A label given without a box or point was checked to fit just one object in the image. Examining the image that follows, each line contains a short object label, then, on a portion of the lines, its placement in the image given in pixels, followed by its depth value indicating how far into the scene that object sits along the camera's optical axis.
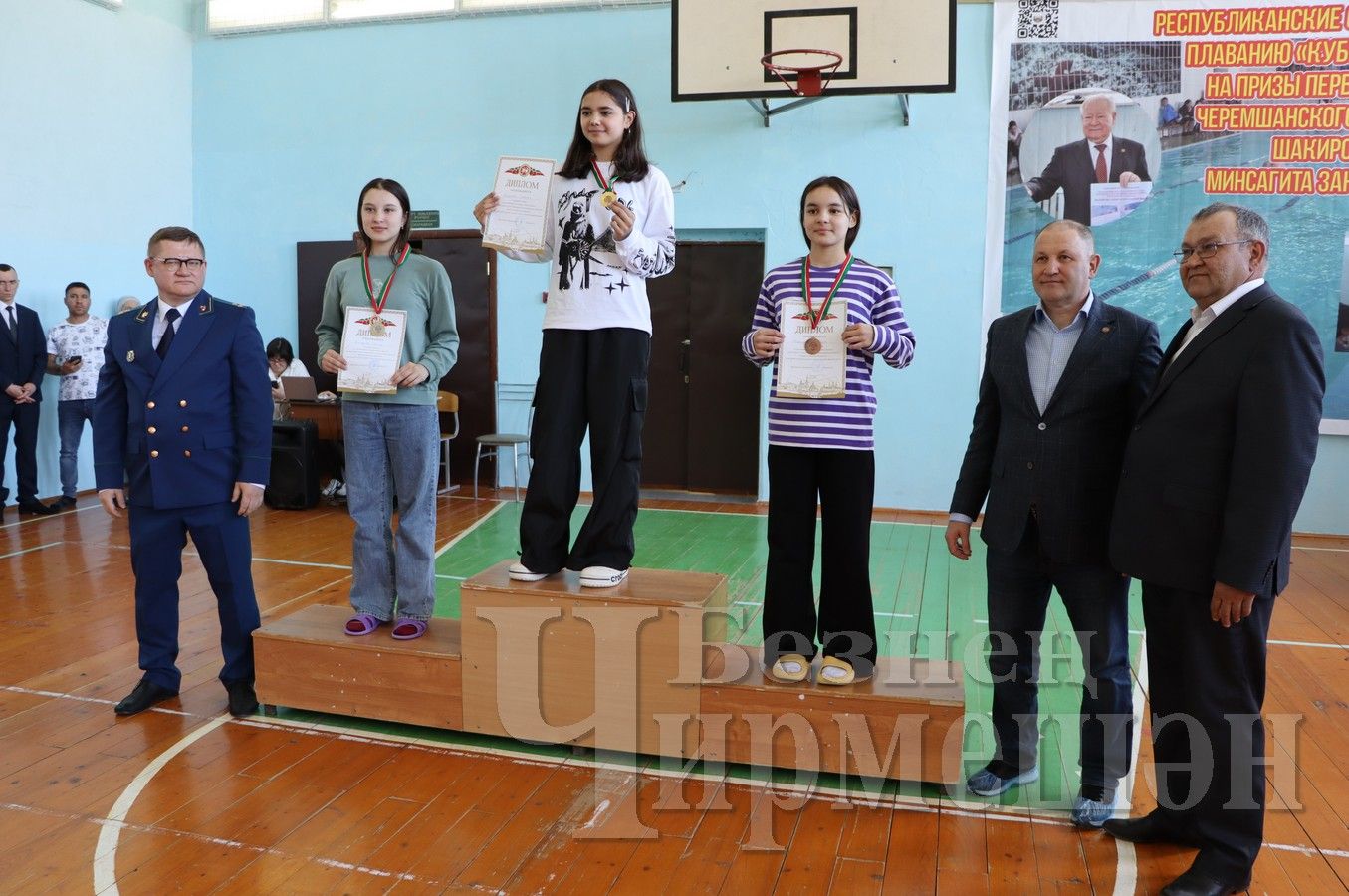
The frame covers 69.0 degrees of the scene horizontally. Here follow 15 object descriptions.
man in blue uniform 3.07
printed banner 6.48
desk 7.54
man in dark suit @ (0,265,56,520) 6.64
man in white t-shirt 7.07
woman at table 7.61
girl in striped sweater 2.65
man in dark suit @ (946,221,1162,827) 2.42
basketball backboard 5.54
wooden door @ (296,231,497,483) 7.98
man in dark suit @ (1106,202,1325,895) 2.01
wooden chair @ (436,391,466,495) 7.73
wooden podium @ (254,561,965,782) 2.70
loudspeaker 7.16
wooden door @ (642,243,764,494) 7.66
